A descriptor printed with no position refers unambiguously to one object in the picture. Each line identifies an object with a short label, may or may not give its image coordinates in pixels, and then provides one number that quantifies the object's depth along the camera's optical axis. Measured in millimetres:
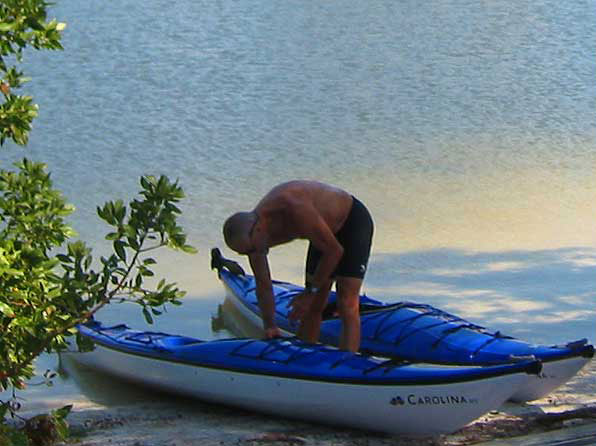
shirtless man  12988
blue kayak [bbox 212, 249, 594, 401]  12606
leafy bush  9720
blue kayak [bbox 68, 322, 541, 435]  11415
